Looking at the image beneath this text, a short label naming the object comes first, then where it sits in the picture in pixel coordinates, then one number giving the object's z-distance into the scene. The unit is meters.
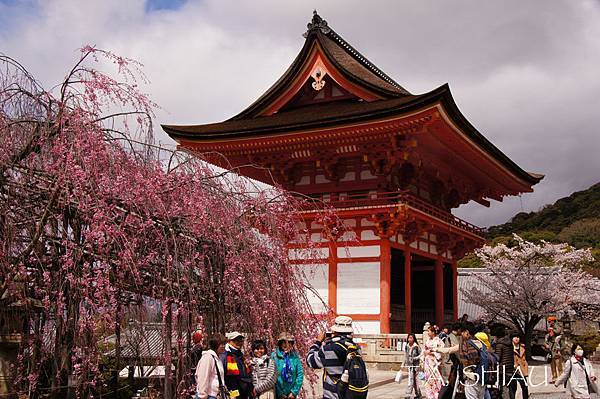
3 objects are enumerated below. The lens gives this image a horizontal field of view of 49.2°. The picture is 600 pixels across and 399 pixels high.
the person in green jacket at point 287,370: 7.93
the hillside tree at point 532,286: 27.52
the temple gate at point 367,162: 19.75
